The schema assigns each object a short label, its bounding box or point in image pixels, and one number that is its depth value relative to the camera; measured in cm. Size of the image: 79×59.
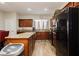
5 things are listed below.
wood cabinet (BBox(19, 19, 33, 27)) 453
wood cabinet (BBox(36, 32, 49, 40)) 426
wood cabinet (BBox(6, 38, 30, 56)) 143
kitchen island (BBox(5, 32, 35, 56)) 143
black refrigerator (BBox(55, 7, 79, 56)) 102
